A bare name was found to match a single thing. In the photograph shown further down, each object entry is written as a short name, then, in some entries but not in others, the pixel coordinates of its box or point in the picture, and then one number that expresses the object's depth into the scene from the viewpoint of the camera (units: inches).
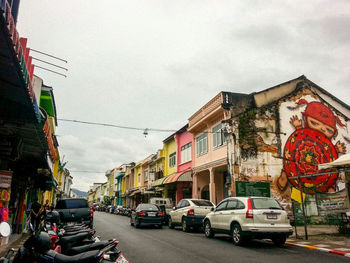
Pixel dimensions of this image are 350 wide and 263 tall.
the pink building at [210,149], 782.5
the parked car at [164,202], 837.5
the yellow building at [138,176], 1924.2
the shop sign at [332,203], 695.6
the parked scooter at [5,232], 132.2
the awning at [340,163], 480.1
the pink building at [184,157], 1050.1
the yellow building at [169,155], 1237.7
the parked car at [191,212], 577.6
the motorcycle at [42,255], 146.2
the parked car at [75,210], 509.7
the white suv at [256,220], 371.6
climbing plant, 733.3
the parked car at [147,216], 647.8
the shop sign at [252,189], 669.3
